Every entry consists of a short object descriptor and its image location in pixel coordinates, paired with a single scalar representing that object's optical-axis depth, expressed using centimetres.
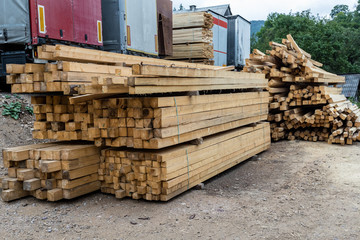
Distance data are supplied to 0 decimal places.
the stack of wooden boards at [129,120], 496
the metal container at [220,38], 1728
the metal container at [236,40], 1978
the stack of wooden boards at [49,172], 516
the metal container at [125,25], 1077
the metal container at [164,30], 1280
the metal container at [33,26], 870
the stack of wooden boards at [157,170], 511
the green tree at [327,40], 2694
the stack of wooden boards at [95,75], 461
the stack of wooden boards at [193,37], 1335
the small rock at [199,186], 599
